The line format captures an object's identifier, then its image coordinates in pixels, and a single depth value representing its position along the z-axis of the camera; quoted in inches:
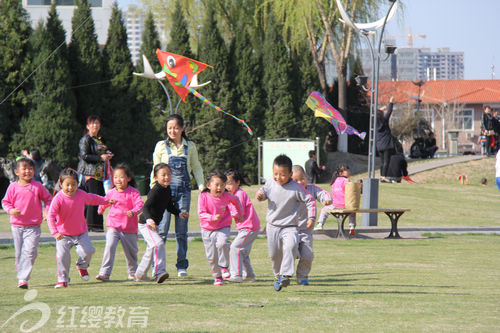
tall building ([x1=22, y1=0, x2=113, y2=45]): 2262.6
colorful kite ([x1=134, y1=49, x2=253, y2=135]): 1064.9
